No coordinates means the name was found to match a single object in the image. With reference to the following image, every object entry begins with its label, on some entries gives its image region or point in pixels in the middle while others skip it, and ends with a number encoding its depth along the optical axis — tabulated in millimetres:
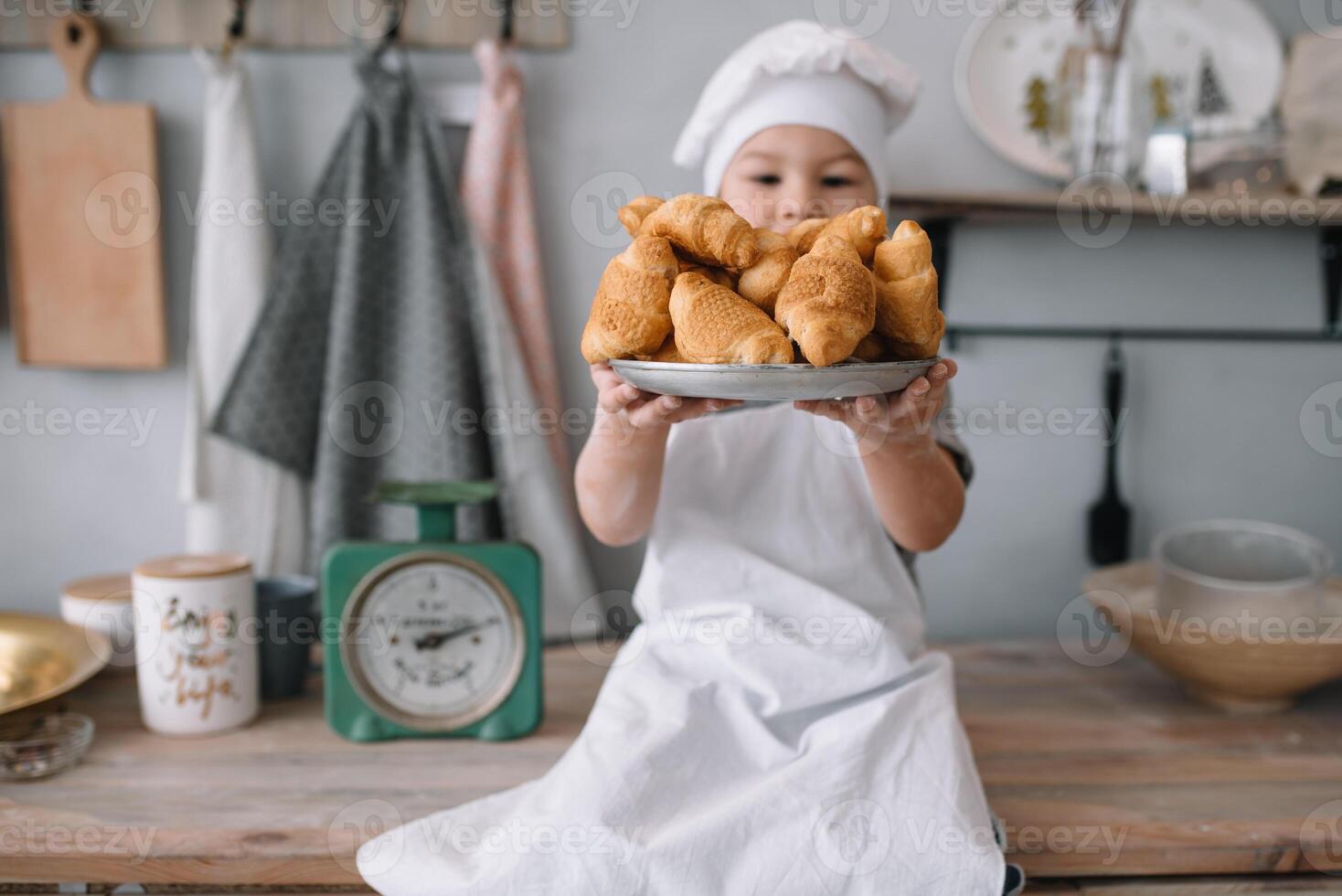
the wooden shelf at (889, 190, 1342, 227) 1228
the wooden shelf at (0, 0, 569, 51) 1290
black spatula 1431
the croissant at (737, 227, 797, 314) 677
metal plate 597
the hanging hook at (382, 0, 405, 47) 1290
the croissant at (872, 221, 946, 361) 667
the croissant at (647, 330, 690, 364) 678
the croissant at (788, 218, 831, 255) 728
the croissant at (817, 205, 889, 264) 689
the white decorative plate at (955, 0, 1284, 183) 1332
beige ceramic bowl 1081
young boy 766
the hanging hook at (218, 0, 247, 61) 1267
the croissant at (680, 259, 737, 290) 699
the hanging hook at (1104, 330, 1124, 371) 1413
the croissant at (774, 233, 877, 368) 597
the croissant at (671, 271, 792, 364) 611
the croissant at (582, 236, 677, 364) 667
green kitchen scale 1049
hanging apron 1252
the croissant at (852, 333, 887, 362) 667
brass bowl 1054
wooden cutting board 1277
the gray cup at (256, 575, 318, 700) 1146
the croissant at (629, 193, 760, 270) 674
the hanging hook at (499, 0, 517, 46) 1282
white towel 1270
